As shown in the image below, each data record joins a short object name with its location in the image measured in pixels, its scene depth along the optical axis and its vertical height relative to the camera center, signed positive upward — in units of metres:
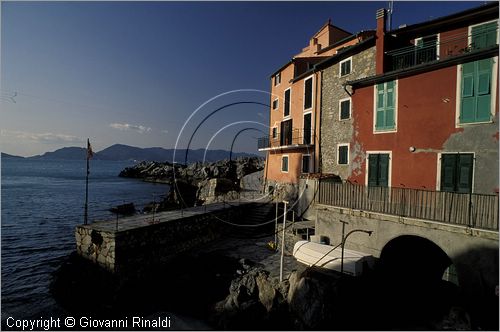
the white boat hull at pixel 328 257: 11.35 -4.17
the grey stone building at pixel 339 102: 19.02 +5.03
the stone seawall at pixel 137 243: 14.80 -5.14
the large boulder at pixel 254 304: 10.85 -6.14
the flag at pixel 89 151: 18.97 +0.46
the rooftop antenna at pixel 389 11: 16.58 +9.66
